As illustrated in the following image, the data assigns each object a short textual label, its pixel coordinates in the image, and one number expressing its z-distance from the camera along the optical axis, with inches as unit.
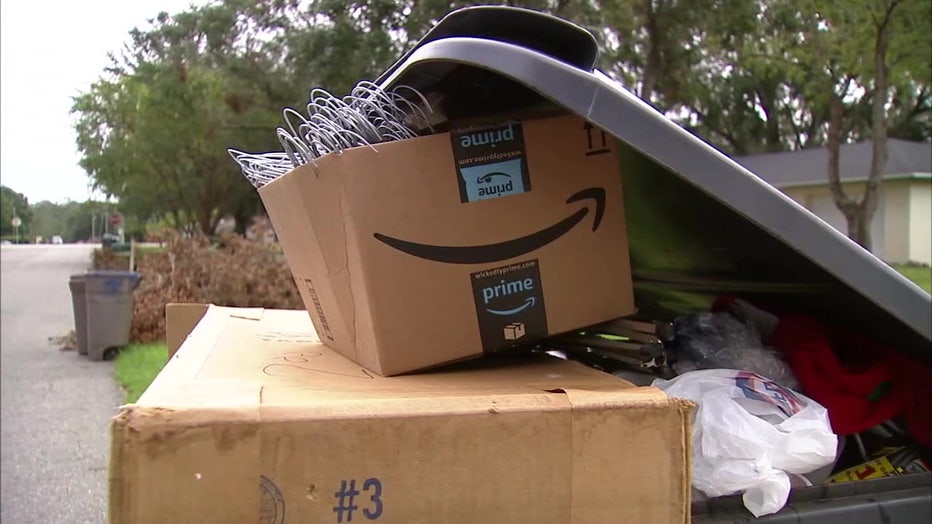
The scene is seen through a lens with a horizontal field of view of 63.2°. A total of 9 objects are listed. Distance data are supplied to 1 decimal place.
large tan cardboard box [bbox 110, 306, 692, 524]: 46.7
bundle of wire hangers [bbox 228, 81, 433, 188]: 70.7
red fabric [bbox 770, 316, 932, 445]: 75.0
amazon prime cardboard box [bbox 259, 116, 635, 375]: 67.1
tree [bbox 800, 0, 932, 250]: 382.9
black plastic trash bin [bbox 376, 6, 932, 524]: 54.8
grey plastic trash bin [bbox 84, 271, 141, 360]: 356.5
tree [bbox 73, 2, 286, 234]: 538.9
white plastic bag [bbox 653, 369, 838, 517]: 59.9
